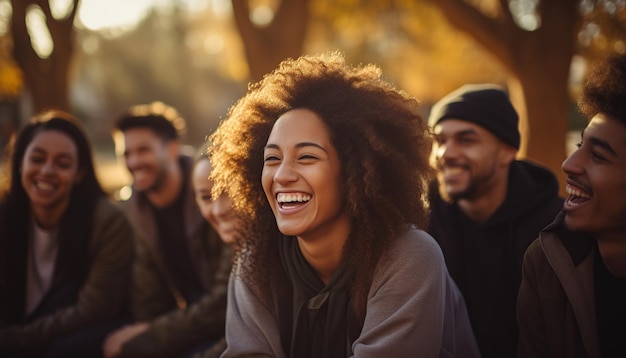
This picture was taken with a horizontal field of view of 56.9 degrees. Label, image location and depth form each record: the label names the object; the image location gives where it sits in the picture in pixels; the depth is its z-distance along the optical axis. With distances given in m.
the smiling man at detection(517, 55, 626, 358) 2.30
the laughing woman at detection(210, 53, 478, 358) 2.43
